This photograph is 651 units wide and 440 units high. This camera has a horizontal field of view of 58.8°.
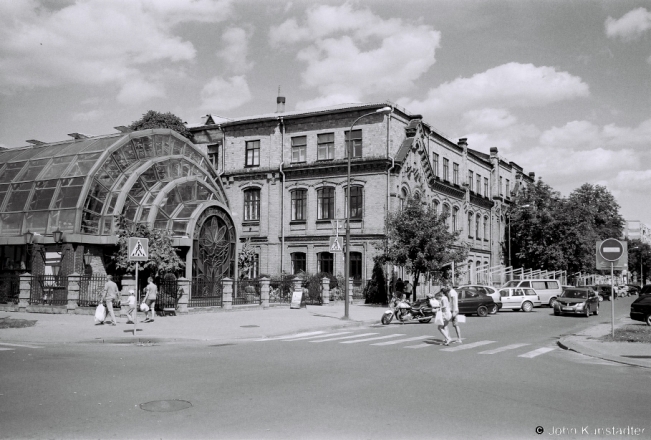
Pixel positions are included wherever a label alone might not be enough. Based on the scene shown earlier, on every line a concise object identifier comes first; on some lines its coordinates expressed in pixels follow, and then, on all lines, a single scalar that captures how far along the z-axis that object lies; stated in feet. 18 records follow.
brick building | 129.29
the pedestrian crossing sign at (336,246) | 87.54
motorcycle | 78.41
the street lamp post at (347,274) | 82.07
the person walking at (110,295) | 66.90
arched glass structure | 95.61
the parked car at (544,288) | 129.08
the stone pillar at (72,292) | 80.89
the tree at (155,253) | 79.92
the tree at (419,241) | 109.40
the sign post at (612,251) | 54.24
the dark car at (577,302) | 99.50
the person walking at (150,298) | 71.72
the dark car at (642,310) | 73.26
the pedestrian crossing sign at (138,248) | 60.08
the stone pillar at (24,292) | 85.15
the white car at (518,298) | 113.50
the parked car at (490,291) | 100.00
